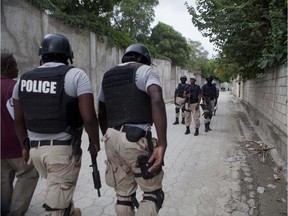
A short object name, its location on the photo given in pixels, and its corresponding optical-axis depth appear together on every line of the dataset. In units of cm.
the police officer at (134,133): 223
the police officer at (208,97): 884
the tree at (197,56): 5019
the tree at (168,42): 2553
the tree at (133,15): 2112
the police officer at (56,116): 227
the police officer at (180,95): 946
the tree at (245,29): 700
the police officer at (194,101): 826
